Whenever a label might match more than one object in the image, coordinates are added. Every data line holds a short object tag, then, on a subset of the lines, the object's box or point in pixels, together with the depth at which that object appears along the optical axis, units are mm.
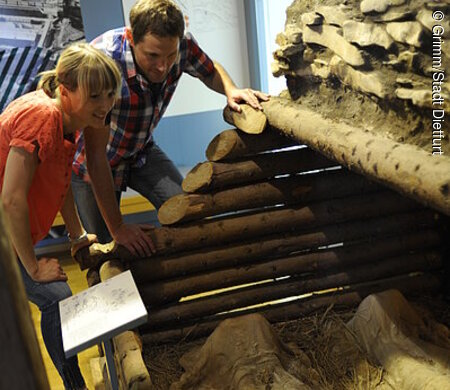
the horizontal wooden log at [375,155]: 2051
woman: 2672
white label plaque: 2127
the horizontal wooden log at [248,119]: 3611
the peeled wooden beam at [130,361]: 2525
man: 3232
